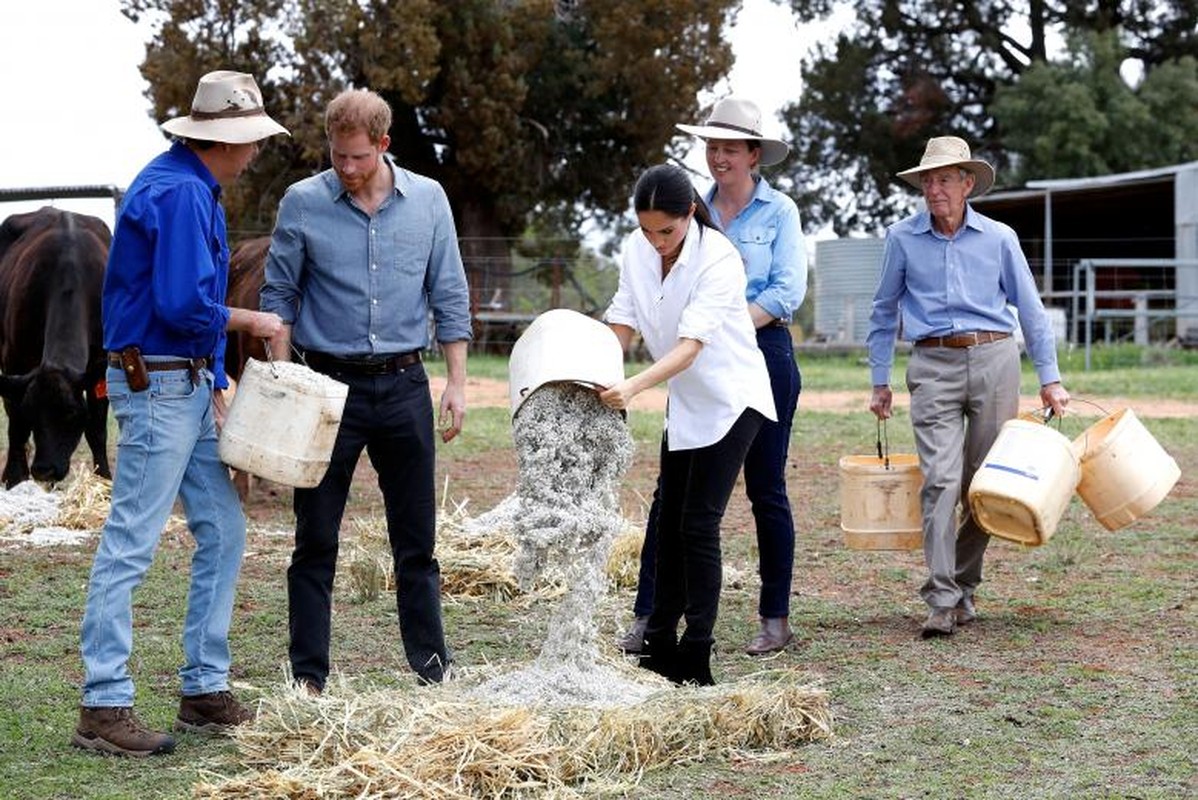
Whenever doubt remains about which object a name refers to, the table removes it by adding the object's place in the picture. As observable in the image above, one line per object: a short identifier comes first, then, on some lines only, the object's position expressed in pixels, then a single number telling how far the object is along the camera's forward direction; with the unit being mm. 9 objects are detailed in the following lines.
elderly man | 10975
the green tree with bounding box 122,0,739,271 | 44338
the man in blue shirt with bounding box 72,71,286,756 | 7883
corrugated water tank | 49996
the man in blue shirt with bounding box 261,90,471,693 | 8719
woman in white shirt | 8676
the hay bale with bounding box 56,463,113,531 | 14804
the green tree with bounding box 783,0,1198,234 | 59995
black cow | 15011
